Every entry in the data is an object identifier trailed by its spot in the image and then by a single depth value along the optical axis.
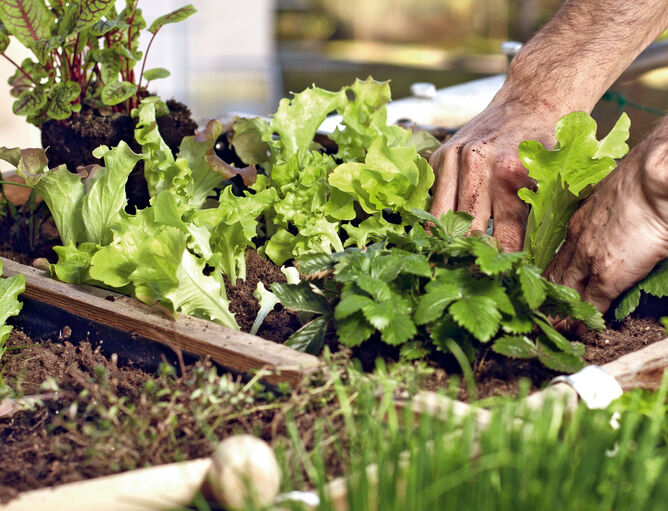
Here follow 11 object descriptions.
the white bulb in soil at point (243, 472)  0.83
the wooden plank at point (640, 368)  1.11
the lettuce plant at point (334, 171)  1.45
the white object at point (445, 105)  2.59
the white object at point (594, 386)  1.03
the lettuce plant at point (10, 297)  1.36
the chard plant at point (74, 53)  1.60
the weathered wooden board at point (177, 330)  1.10
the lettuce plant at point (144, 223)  1.24
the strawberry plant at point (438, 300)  1.04
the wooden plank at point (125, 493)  0.86
